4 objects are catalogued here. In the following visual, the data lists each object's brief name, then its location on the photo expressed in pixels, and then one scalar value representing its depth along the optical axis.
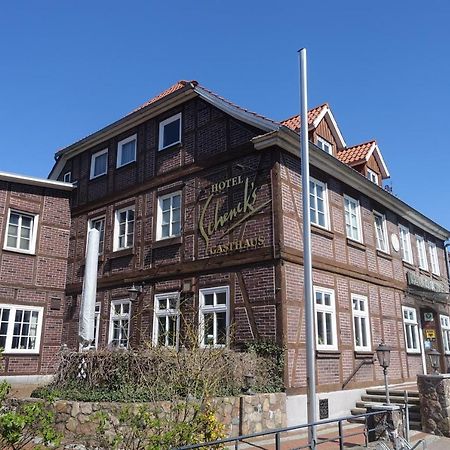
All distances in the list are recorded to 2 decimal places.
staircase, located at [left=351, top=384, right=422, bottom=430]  10.75
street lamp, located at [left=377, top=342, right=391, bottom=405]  9.47
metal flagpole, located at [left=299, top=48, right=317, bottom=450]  7.29
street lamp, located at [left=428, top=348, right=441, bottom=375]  15.98
